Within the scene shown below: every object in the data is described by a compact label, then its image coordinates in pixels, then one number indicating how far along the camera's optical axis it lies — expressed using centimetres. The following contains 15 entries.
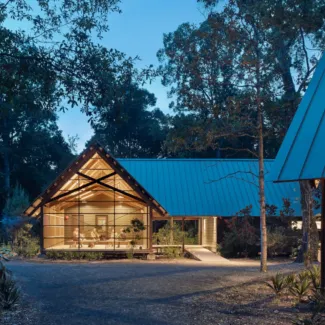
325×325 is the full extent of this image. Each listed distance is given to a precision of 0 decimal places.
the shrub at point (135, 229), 2225
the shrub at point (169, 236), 2461
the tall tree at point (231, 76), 1516
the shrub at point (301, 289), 915
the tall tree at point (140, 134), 4512
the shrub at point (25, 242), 2230
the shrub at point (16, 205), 2654
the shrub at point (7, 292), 886
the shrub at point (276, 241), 2292
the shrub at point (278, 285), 990
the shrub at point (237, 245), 2409
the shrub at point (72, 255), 2109
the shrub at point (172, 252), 2245
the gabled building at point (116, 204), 2145
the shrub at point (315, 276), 984
